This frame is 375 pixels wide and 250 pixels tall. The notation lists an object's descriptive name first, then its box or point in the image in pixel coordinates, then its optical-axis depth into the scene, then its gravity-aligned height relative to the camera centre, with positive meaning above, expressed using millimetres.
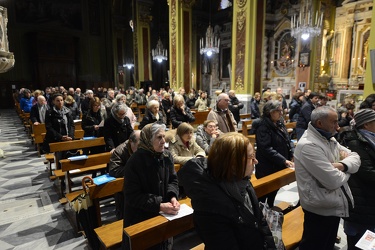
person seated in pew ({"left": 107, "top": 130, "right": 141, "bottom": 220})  3022 -887
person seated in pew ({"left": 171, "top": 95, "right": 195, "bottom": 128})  5488 -606
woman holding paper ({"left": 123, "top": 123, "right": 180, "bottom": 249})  2109 -813
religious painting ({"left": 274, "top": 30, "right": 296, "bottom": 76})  15147 +1891
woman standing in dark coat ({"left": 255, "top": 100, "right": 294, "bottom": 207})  3137 -706
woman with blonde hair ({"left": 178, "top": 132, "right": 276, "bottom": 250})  1393 -623
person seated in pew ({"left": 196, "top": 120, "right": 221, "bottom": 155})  3851 -741
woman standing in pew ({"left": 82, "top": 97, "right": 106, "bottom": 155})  5296 -763
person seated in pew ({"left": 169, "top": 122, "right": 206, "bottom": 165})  3371 -832
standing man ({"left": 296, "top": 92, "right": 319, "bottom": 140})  5410 -611
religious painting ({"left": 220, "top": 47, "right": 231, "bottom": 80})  19330 +1672
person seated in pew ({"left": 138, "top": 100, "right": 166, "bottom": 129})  4953 -558
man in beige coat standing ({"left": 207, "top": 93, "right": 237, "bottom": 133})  4379 -536
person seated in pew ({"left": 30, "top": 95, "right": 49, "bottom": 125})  6692 -662
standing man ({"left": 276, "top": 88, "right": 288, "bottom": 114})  8367 -711
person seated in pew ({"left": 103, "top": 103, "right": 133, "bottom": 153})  4211 -697
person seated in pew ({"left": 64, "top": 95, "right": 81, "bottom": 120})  6500 -469
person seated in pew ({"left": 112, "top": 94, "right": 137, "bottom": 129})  6242 -306
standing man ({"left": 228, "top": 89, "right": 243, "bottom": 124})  7902 -641
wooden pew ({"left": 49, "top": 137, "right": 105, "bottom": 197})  4459 -1101
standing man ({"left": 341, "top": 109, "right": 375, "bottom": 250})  2189 -787
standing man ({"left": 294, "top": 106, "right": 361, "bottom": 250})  1999 -734
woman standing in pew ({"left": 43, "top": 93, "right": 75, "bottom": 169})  4895 -744
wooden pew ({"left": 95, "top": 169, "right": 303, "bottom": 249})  1940 -1182
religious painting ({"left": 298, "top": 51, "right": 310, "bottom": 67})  12414 +1221
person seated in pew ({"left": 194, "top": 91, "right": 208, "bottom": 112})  10188 -799
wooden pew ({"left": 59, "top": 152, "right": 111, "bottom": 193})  3859 -1217
